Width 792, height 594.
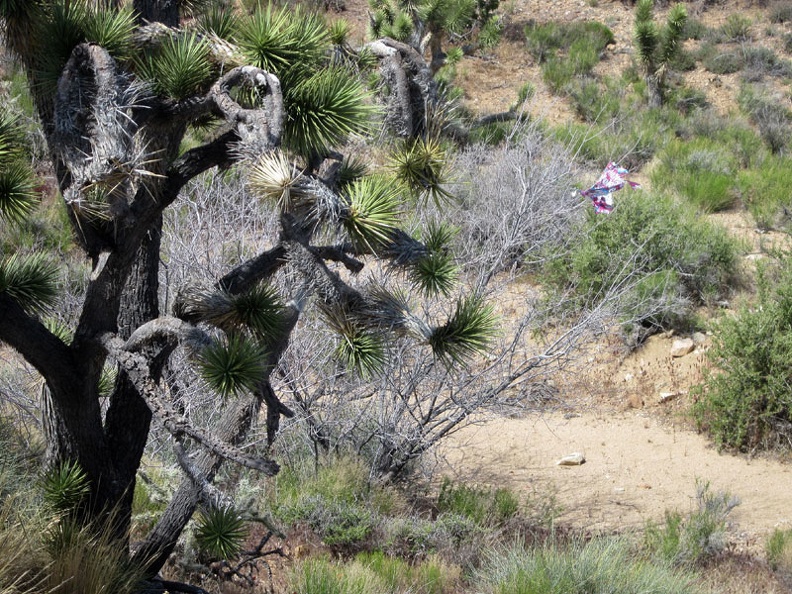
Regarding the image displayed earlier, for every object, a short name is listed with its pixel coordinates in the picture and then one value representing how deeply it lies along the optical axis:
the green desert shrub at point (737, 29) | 24.92
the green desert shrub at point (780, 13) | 25.64
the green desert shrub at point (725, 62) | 23.23
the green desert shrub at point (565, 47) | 23.14
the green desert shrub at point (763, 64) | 22.58
